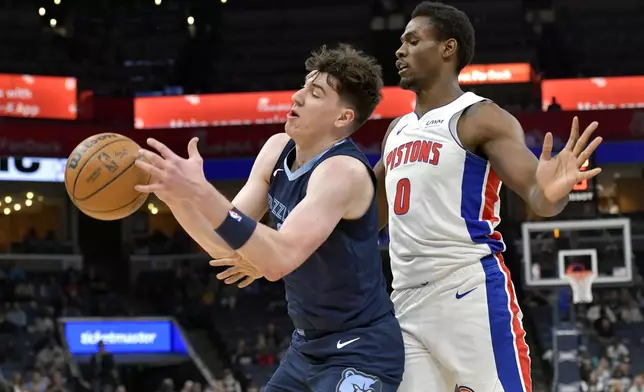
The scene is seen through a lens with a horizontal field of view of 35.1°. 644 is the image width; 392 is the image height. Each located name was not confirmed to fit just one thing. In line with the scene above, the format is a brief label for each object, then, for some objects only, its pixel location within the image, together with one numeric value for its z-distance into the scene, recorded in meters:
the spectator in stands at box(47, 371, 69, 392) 15.44
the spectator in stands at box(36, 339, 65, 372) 16.95
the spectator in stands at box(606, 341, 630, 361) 15.88
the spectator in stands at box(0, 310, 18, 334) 18.20
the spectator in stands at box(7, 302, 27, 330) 18.50
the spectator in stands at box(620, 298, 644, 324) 17.53
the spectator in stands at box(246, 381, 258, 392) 15.70
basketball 3.43
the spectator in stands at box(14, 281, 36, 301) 19.36
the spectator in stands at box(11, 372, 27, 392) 15.16
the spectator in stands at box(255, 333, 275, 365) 17.50
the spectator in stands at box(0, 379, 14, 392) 15.62
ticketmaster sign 18.64
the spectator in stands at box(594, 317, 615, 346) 16.40
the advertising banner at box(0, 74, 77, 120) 18.05
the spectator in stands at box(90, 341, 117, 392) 16.31
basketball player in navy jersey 3.50
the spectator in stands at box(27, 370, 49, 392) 15.48
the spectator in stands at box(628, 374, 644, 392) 13.89
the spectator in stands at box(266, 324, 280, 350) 17.81
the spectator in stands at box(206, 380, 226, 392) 15.36
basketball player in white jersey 4.02
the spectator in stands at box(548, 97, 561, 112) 17.22
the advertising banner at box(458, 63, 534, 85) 18.45
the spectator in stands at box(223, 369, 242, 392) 16.08
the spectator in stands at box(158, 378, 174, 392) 15.96
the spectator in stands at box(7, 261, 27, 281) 19.73
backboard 12.29
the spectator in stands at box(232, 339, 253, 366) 17.69
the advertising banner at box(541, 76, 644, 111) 18.14
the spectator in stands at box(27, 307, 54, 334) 18.35
